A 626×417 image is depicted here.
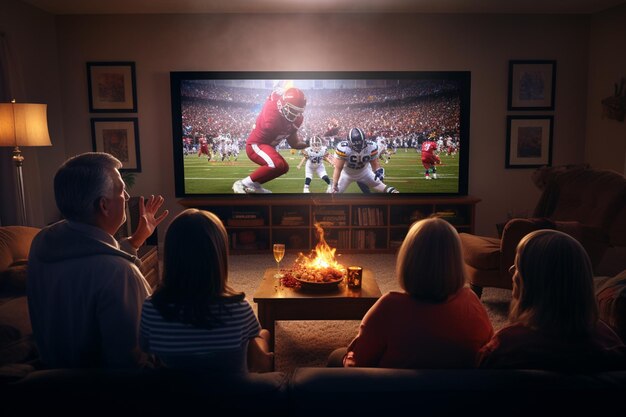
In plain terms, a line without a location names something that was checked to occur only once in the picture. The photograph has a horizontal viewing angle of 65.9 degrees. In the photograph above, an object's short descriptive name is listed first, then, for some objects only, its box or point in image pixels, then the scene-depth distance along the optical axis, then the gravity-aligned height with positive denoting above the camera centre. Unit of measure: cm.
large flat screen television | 537 +32
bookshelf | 541 -75
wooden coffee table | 281 -89
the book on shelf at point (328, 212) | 554 -68
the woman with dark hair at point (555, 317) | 129 -45
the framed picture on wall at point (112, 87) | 540 +75
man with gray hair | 139 -37
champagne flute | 306 -62
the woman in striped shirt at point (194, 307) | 132 -42
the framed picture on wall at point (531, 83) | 554 +78
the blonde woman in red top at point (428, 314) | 145 -49
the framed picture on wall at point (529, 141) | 562 +12
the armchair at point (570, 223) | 345 -54
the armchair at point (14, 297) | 171 -68
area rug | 288 -119
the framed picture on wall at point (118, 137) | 548 +20
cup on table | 296 -76
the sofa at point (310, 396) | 104 -52
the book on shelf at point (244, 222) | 544 -77
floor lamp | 371 +23
